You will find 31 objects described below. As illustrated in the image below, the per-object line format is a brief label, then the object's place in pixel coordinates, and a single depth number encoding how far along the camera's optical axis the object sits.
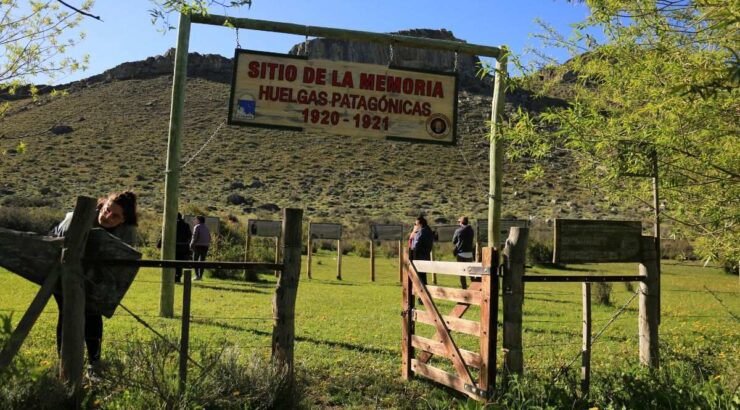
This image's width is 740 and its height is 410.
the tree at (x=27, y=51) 9.12
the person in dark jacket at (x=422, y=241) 14.15
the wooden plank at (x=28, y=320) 4.17
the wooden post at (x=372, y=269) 18.87
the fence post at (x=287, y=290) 5.20
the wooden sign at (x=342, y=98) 8.36
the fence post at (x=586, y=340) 5.34
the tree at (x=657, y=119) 5.00
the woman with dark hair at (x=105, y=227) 5.14
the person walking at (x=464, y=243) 15.58
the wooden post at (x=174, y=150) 8.75
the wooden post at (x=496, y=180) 8.94
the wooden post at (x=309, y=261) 17.14
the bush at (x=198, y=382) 4.53
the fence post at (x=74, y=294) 4.46
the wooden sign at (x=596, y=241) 5.32
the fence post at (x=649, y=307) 5.88
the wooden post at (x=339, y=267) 19.06
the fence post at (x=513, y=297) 5.07
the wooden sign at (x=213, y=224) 20.99
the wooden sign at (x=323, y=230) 20.62
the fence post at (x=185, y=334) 4.61
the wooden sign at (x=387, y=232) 20.42
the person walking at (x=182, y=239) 16.42
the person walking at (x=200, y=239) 16.84
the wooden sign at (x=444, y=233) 21.17
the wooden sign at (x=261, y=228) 19.70
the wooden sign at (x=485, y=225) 19.44
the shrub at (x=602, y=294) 13.60
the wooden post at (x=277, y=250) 19.15
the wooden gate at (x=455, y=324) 5.02
